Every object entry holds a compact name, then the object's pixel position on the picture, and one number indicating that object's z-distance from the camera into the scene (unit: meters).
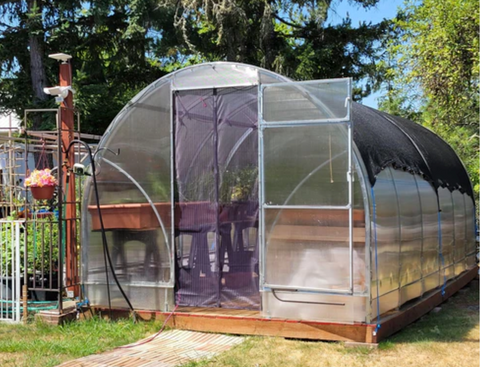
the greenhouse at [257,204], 6.23
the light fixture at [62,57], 7.54
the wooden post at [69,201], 7.59
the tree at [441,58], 9.51
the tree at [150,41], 16.31
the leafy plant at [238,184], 6.85
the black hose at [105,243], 7.18
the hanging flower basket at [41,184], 7.26
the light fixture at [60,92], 7.51
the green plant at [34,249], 7.55
